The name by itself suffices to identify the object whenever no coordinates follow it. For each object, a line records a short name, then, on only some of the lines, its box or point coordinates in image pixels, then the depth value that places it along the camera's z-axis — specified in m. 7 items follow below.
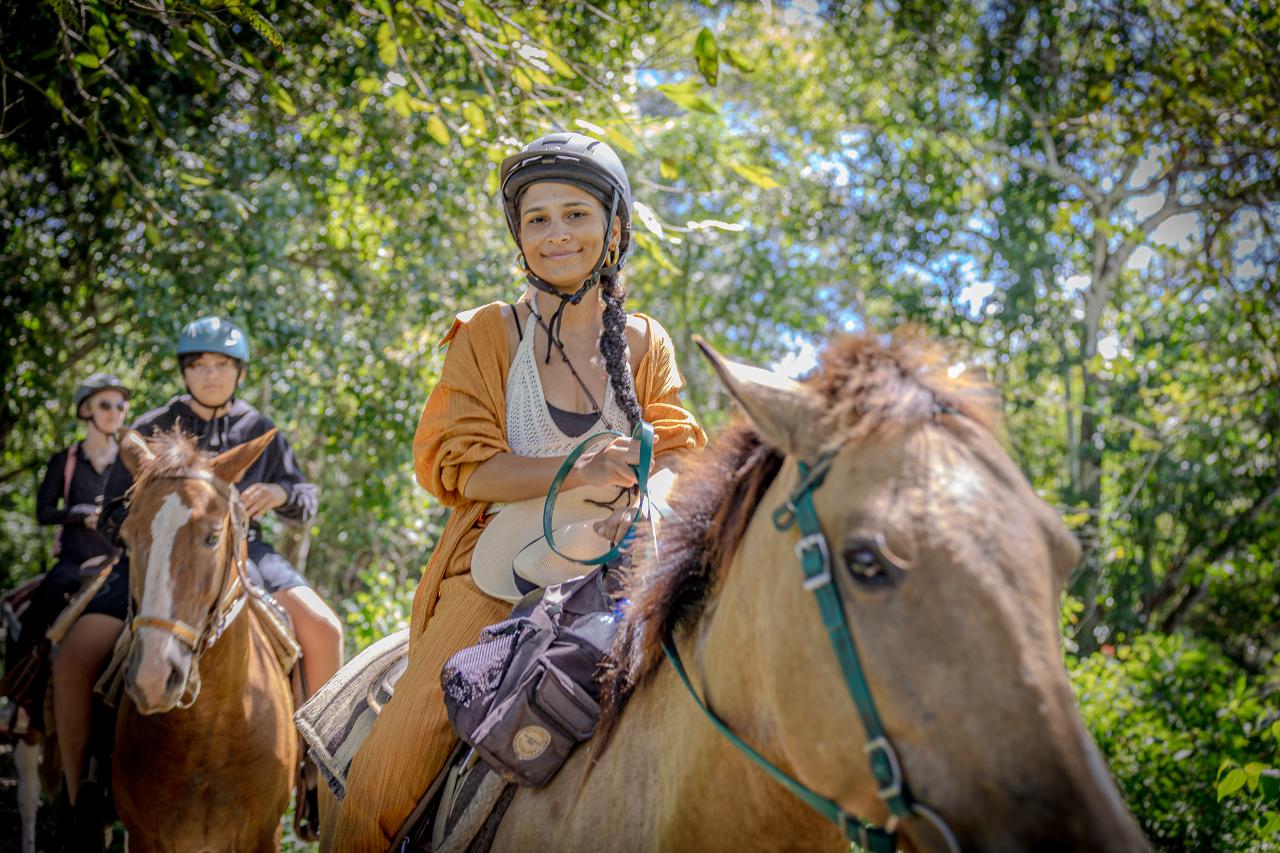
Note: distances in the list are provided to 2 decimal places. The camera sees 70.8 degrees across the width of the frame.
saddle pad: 2.90
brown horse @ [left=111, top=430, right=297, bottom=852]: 3.65
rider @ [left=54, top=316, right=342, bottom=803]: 4.64
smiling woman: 2.49
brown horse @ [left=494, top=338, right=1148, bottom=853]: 1.28
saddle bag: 2.11
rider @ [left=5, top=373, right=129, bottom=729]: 6.04
